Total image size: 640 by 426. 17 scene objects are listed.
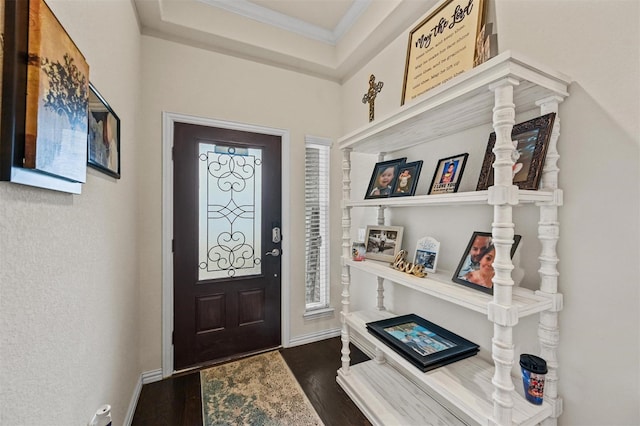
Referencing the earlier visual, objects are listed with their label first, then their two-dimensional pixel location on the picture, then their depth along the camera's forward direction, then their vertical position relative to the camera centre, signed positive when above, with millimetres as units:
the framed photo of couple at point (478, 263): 1227 -241
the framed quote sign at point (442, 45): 1458 +1072
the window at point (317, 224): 2735 -89
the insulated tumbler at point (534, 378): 1087 -687
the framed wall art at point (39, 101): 581 +297
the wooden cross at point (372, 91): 2123 +1032
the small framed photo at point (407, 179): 1681 +247
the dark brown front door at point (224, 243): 2211 -251
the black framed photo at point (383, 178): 1837 +277
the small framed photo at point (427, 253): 1631 -242
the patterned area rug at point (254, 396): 1664 -1306
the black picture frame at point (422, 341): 1352 -729
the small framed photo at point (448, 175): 1444 +243
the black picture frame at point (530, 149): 1116 +301
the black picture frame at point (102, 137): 1089 +377
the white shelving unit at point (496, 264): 989 -188
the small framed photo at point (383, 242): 1899 -202
